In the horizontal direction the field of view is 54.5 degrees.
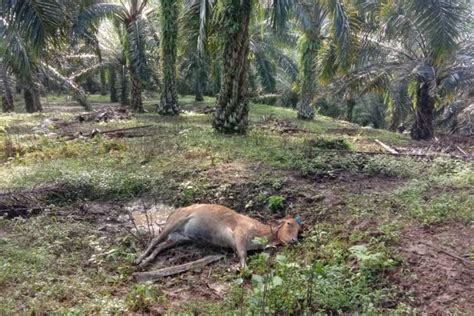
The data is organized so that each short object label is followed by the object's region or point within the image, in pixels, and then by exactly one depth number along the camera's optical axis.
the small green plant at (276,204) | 6.05
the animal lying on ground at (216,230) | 4.99
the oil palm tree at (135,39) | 16.44
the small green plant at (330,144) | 9.27
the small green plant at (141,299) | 3.86
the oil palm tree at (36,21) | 6.80
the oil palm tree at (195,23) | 9.37
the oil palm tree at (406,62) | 11.88
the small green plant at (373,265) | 4.09
